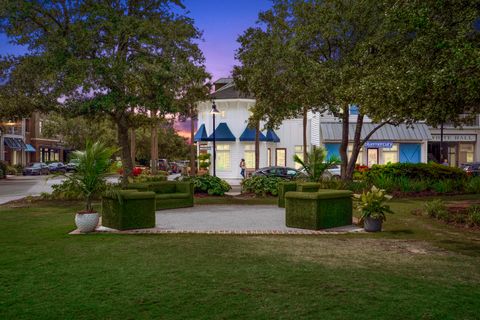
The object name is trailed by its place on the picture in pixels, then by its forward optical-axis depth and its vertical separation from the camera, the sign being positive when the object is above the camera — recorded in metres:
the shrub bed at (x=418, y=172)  23.30 -0.67
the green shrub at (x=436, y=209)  13.97 -1.58
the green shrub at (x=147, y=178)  21.70 -0.90
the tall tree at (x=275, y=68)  21.62 +4.36
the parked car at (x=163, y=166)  57.53 -0.82
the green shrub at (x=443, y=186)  21.83 -1.29
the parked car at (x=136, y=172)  25.73 -0.70
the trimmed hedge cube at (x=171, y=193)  16.62 -1.27
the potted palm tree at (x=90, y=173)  11.34 -0.33
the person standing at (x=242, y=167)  39.43 -0.66
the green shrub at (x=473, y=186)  21.79 -1.28
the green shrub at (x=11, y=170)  51.97 -1.19
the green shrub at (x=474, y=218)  12.47 -1.60
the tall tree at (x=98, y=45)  18.98 +4.96
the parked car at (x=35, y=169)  52.00 -1.08
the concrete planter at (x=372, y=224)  11.79 -1.66
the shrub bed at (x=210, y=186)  21.28 -1.22
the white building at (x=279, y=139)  40.97 +1.78
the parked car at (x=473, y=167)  35.23 -0.67
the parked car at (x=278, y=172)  27.62 -0.78
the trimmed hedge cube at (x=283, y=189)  17.41 -1.12
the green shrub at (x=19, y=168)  55.93 -0.99
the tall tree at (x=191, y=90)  20.05 +3.34
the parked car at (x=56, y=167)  54.91 -0.86
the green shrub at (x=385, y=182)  22.05 -1.11
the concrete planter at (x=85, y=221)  11.32 -1.49
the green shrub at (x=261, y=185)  21.48 -1.21
